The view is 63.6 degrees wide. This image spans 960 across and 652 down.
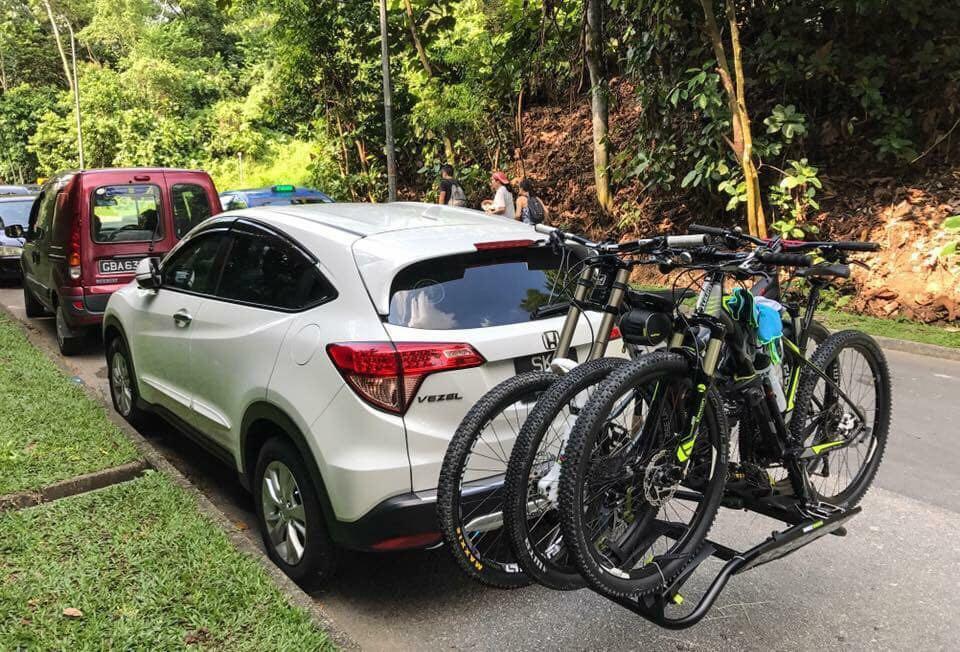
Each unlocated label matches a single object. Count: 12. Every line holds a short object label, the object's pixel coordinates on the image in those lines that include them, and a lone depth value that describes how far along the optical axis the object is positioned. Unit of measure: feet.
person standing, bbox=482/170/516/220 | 40.88
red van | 26.48
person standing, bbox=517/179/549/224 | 39.91
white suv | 10.52
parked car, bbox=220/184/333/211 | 44.52
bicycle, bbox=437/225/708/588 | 9.39
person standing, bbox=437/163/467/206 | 45.60
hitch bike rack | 9.05
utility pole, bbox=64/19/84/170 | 112.47
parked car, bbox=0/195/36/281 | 45.65
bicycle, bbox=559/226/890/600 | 8.57
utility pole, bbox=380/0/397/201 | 53.57
